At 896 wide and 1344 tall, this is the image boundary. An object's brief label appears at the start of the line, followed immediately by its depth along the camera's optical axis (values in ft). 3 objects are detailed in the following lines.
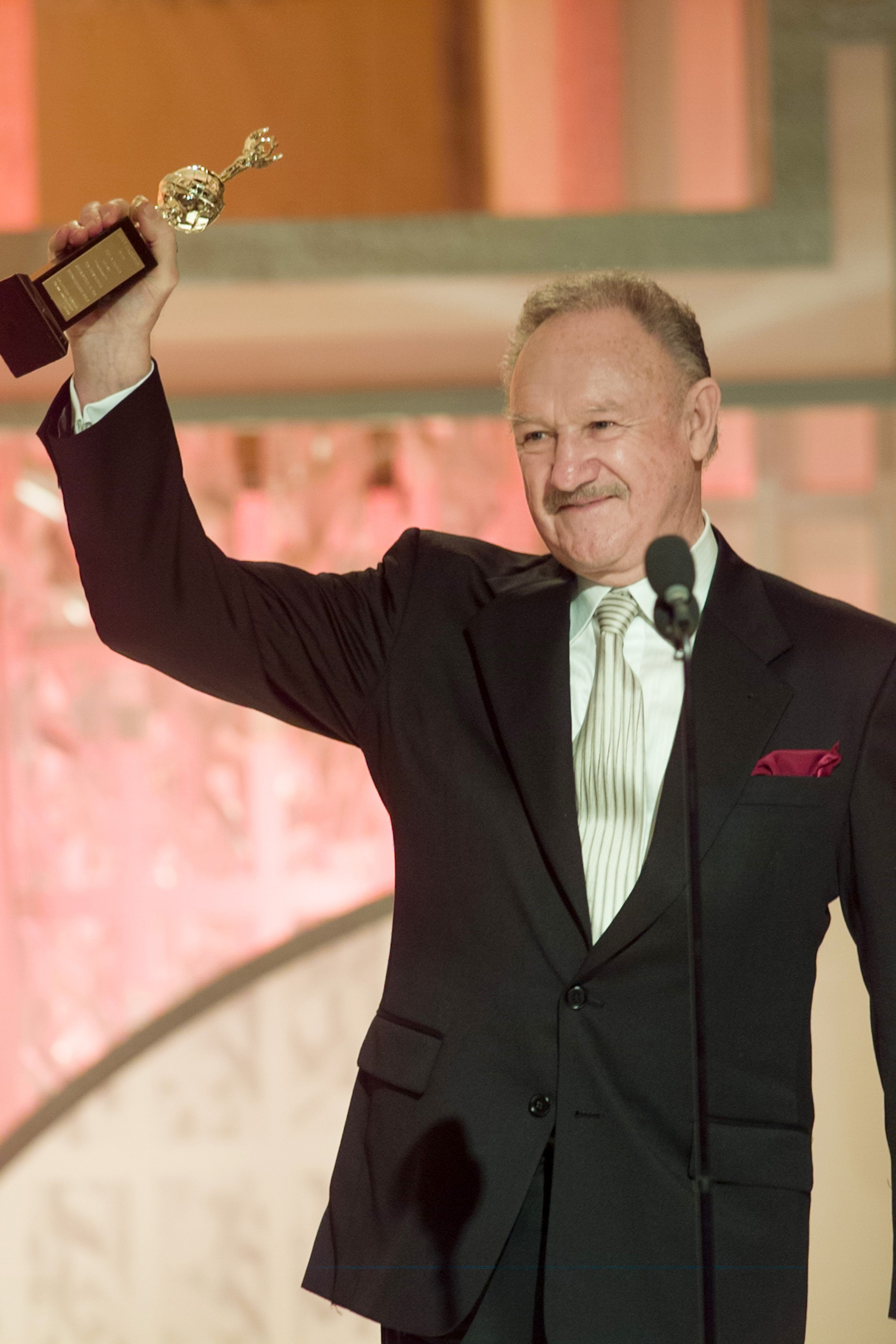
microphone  29.04
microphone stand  29.04
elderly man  29.89
